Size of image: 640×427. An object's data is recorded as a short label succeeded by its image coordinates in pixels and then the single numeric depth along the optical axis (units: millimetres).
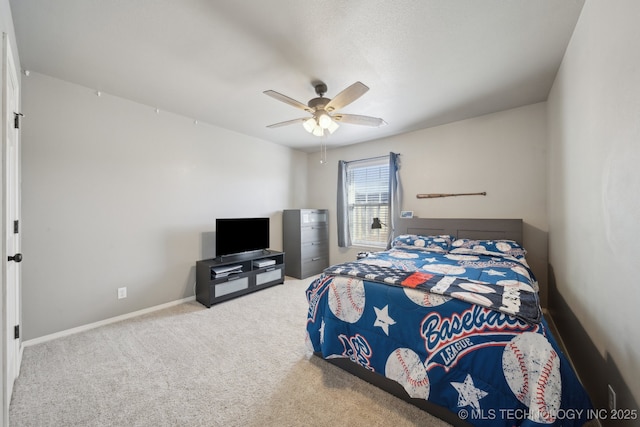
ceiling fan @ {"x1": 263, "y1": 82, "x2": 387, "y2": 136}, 2129
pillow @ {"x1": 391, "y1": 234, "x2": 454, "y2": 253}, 3234
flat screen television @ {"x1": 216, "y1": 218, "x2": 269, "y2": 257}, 3510
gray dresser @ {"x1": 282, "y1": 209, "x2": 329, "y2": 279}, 4504
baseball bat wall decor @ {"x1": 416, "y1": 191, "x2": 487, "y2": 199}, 3430
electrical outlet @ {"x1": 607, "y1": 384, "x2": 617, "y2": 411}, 1224
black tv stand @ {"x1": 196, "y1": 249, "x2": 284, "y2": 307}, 3258
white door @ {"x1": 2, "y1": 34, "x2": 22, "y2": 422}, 1312
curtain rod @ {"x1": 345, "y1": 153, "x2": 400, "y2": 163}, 4363
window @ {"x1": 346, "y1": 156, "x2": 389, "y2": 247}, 4426
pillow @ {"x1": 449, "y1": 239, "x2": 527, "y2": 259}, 2791
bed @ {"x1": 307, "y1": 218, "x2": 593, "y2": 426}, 1174
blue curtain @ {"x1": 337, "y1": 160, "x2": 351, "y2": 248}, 4715
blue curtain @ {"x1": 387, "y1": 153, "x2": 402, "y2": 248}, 4051
